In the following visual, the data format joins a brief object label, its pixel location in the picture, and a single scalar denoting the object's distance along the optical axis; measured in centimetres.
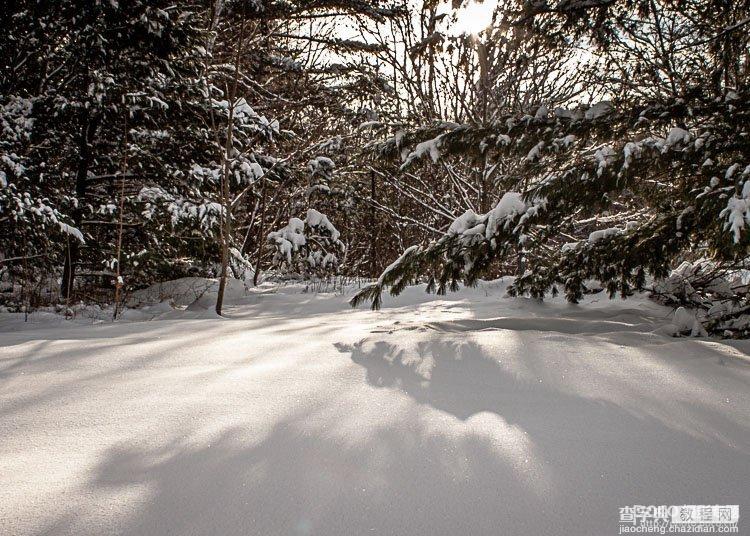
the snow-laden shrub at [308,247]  857
